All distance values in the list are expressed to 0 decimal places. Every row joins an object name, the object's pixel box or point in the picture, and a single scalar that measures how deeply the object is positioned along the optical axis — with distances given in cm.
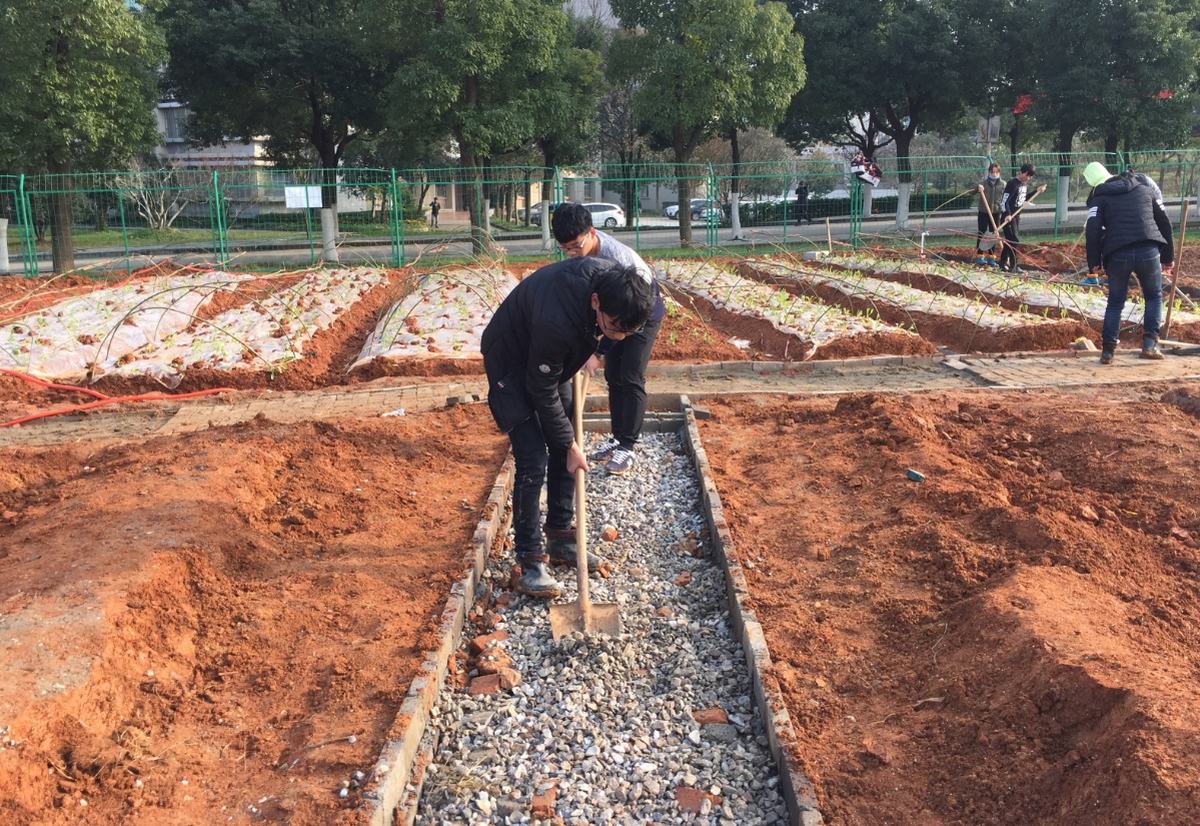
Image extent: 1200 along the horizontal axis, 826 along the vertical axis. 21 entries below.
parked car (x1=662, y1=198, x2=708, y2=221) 2911
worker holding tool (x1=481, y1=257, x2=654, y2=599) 354
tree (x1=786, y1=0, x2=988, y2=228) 2647
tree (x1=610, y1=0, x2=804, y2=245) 2181
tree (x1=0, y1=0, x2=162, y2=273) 1669
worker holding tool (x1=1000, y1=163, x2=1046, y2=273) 1472
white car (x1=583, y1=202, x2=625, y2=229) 3178
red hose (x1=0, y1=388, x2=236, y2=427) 757
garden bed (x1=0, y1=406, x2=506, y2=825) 299
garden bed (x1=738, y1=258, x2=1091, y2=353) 935
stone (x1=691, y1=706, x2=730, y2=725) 347
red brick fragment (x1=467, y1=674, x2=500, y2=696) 371
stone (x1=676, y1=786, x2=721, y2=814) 301
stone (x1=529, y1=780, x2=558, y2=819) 300
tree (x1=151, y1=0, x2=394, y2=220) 2675
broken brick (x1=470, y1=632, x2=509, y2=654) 398
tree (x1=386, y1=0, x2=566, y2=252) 2119
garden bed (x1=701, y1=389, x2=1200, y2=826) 282
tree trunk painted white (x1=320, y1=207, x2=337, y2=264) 2027
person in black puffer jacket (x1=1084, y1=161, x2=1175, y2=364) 801
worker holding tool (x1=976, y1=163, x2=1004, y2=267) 1572
